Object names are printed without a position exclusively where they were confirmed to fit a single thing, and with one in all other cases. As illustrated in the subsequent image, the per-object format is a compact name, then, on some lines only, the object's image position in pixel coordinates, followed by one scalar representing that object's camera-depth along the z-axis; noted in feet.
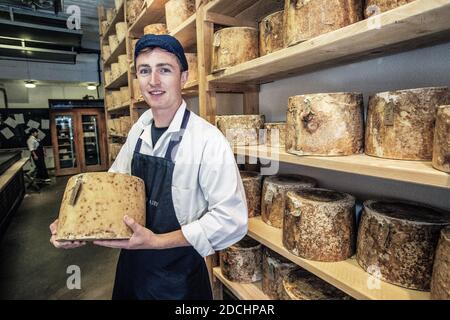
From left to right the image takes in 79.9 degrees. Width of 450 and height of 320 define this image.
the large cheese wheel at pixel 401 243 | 2.80
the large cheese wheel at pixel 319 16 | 3.06
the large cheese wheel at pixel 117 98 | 13.12
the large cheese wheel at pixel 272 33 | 4.11
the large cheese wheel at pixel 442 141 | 2.21
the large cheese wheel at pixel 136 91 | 9.97
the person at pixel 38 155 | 22.50
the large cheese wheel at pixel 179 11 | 6.45
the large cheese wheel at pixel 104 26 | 15.02
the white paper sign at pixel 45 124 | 25.80
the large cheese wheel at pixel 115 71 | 12.66
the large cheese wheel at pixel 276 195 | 4.52
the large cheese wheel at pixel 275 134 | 4.71
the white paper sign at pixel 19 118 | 24.55
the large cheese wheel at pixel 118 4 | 11.38
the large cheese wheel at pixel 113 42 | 12.79
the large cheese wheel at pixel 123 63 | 11.31
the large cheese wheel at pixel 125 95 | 11.49
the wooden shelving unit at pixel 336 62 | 2.44
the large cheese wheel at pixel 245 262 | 5.17
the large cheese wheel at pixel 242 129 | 5.01
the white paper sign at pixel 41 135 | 25.78
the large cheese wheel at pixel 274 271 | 4.47
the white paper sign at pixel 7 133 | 23.85
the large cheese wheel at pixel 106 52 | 15.42
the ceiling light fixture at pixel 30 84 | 25.46
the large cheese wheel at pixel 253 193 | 5.18
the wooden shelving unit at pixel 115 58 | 11.91
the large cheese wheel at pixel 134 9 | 9.48
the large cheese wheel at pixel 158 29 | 7.62
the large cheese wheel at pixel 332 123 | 3.27
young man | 3.65
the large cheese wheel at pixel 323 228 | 3.55
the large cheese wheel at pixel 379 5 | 2.56
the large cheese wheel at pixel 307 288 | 3.82
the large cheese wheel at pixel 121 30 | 11.30
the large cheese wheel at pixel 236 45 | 4.64
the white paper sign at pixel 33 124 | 25.06
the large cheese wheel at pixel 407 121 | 2.63
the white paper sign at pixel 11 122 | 24.01
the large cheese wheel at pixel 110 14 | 13.43
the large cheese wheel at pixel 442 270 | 2.38
